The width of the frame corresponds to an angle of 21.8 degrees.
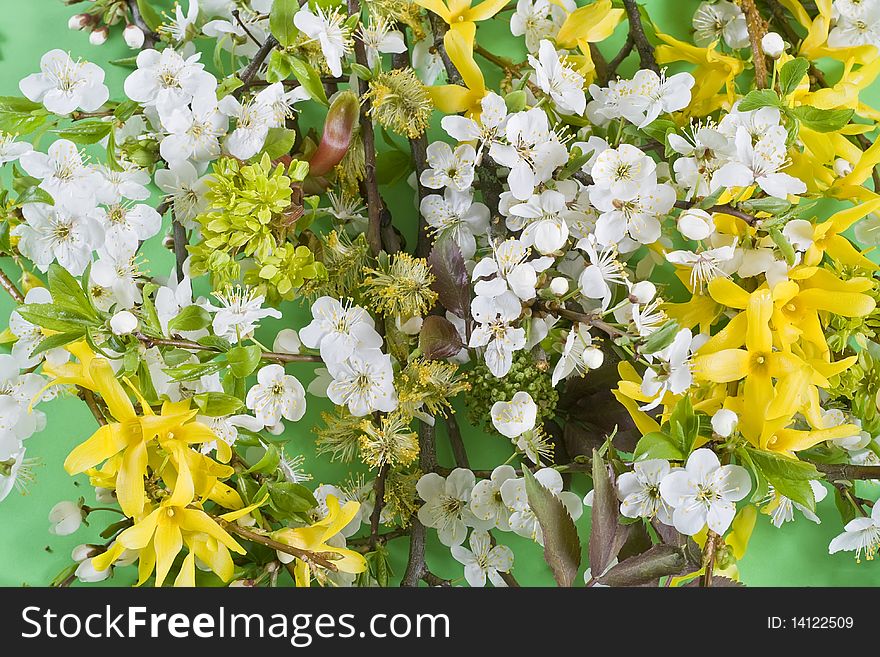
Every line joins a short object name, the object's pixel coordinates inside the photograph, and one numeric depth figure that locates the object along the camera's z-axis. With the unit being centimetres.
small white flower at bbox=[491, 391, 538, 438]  67
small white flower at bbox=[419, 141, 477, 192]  67
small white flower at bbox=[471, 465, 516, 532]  68
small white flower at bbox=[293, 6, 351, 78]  66
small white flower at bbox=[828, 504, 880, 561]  70
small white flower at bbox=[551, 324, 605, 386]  65
